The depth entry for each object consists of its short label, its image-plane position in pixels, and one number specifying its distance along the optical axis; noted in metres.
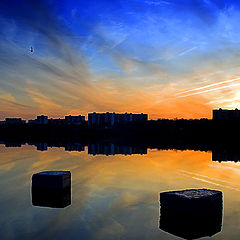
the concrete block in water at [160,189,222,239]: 10.91
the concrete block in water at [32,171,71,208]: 15.17
